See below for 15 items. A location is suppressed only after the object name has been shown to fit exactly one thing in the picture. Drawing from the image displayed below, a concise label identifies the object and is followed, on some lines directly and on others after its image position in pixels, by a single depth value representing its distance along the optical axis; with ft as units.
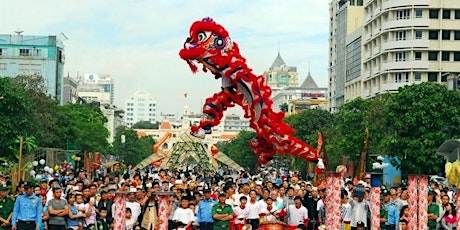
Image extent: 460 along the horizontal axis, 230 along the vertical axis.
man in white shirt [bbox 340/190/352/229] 68.39
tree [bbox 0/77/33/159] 156.87
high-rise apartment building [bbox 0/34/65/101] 320.91
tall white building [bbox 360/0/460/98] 254.06
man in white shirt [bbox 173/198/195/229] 63.93
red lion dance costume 98.84
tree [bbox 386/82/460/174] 158.61
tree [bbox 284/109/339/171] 281.00
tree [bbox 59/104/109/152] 226.25
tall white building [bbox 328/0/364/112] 326.44
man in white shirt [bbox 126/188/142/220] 66.82
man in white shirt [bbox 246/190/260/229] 69.63
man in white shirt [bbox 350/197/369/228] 67.51
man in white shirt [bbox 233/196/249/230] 68.90
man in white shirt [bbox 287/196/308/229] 69.55
